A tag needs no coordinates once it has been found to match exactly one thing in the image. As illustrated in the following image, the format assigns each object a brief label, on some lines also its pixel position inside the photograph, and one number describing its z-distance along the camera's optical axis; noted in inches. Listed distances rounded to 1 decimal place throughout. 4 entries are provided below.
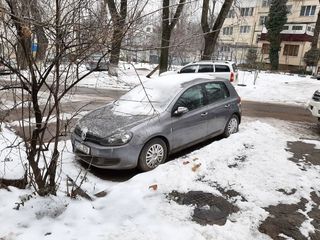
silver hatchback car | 154.5
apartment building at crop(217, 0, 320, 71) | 1260.8
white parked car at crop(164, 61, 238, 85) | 476.5
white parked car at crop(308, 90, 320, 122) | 266.1
